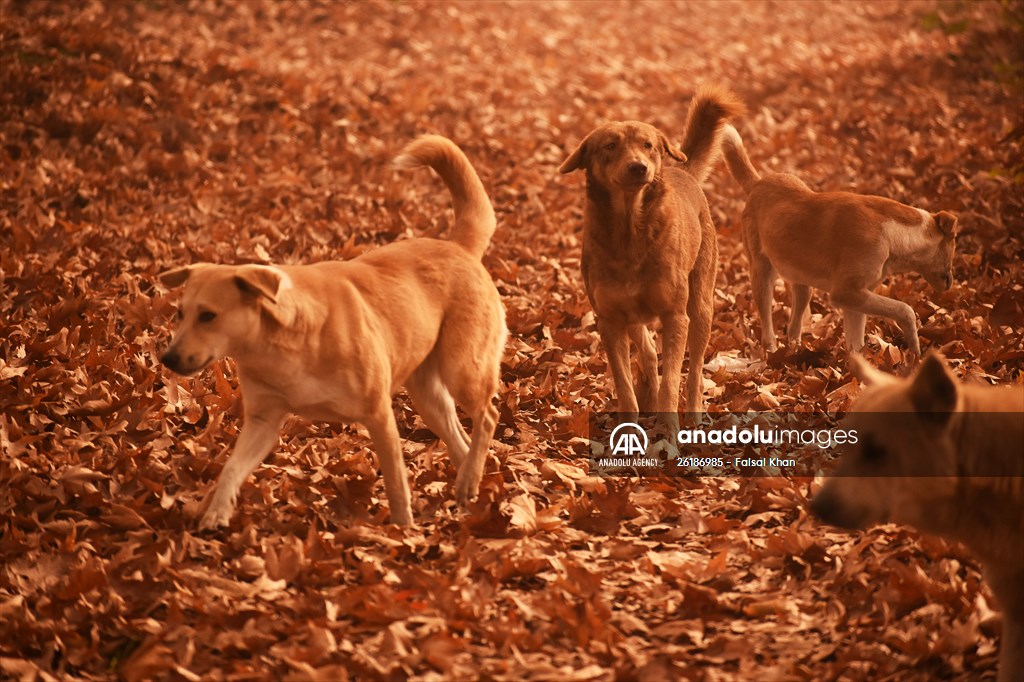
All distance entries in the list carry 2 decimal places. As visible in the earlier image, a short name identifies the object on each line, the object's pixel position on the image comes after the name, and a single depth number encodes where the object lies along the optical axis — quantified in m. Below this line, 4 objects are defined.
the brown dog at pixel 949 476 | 7.12
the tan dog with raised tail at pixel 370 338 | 9.29
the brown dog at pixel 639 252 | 12.72
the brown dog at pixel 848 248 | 14.21
